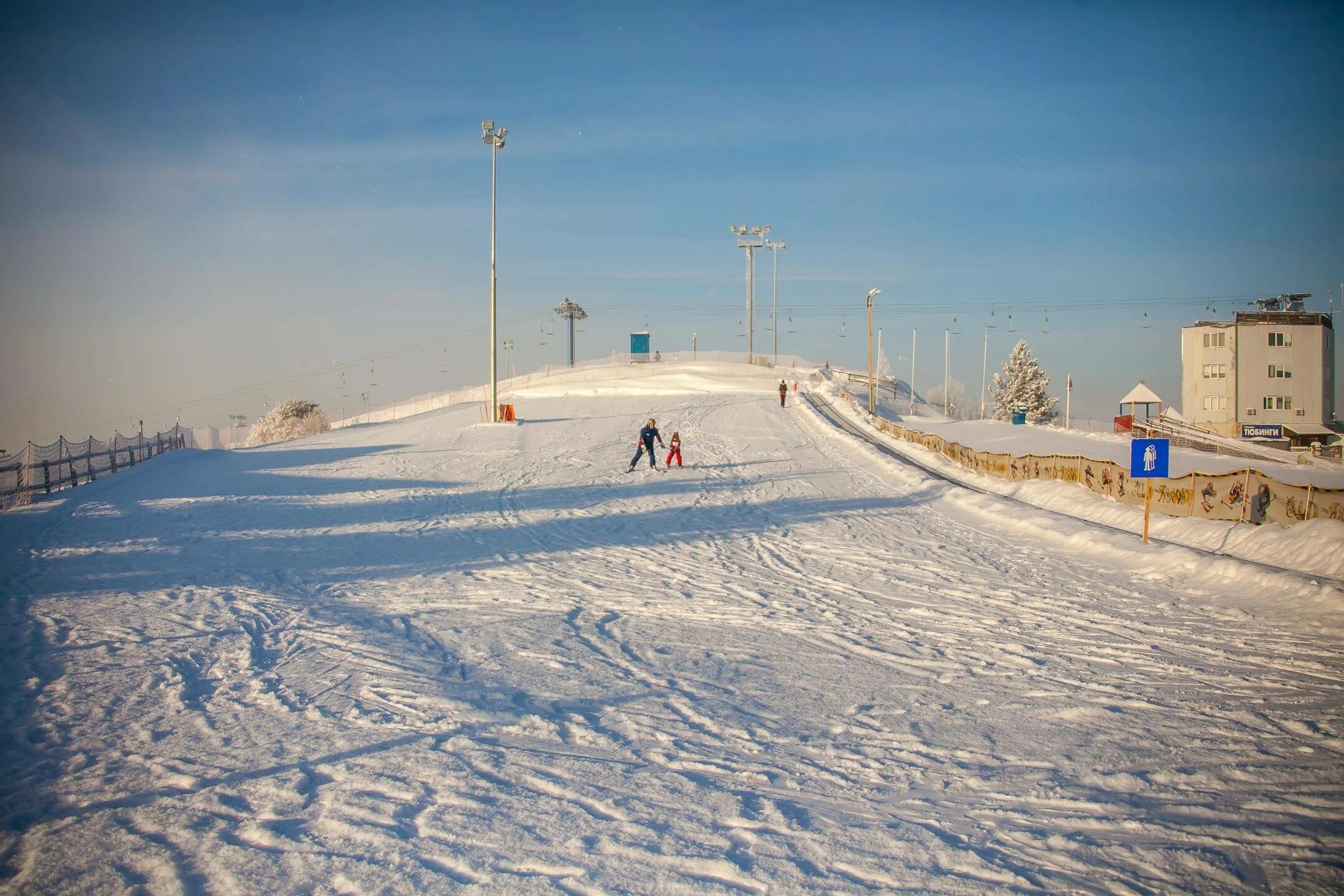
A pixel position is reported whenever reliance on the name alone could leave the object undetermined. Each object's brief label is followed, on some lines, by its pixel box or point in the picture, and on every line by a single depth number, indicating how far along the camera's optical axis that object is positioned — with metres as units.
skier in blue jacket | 26.12
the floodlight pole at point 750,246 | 79.25
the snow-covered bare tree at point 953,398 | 142.15
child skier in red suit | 27.12
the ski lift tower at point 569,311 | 97.56
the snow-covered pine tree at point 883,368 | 95.06
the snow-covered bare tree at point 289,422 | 53.38
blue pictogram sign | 14.89
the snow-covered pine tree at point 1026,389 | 98.00
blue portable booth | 83.06
